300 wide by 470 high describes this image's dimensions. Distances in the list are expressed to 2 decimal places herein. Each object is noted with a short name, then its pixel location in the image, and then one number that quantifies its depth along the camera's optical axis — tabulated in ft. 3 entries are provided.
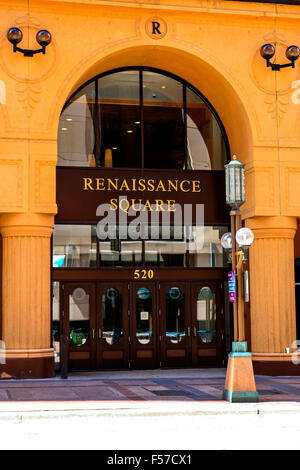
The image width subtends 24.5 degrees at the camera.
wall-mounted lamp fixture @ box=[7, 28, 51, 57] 59.11
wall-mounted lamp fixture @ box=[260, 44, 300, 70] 63.76
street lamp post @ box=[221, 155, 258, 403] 47.57
